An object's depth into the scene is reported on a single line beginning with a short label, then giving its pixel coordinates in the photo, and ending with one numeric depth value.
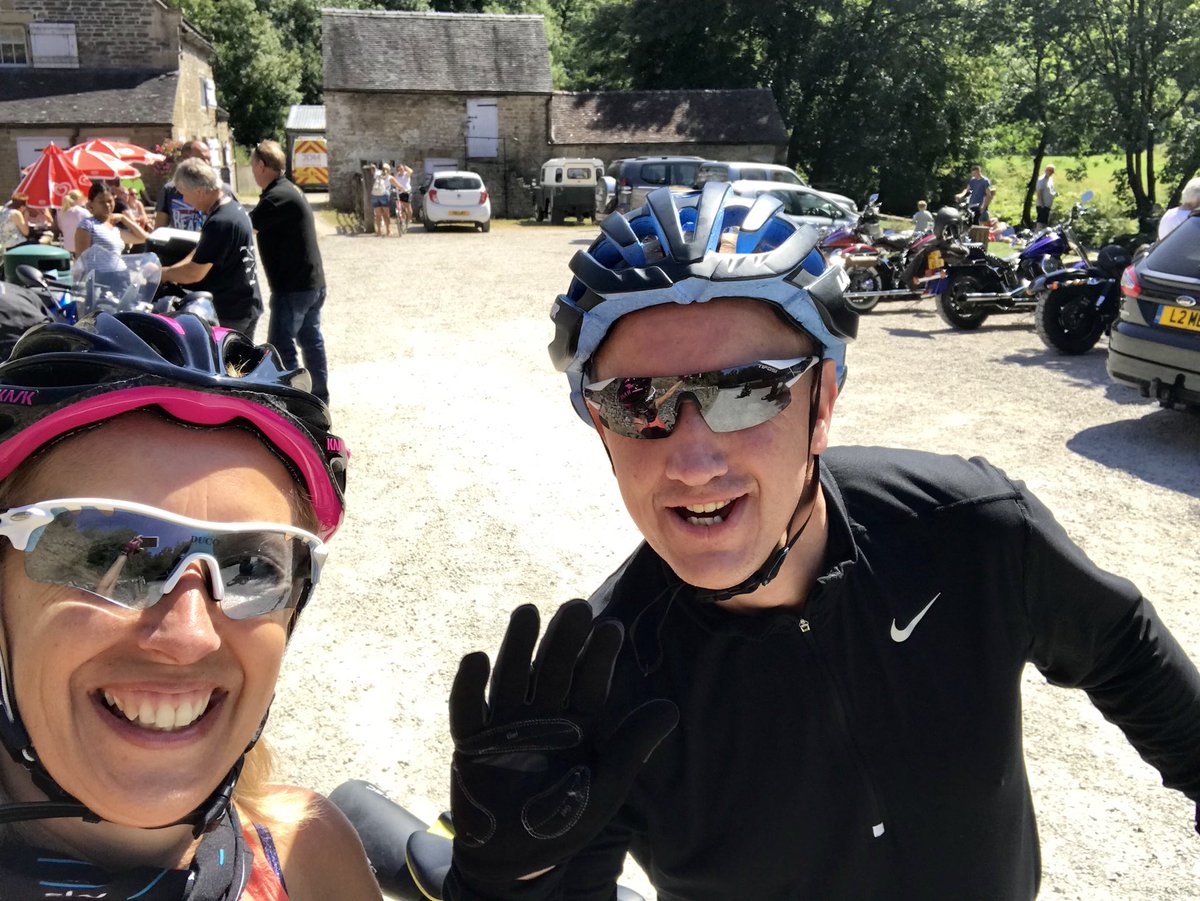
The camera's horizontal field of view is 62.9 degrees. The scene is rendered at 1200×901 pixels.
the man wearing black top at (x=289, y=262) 7.67
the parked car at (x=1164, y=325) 7.26
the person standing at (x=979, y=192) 21.03
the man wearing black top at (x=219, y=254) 7.12
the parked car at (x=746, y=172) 22.59
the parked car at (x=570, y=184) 30.41
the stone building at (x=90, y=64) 31.12
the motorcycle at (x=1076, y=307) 10.58
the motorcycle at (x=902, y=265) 12.66
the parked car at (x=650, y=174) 25.44
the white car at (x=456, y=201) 26.64
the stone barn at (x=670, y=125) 35.41
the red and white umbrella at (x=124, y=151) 18.57
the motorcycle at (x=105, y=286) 6.42
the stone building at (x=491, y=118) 35.47
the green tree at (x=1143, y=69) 23.11
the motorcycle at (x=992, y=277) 12.21
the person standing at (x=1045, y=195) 20.83
